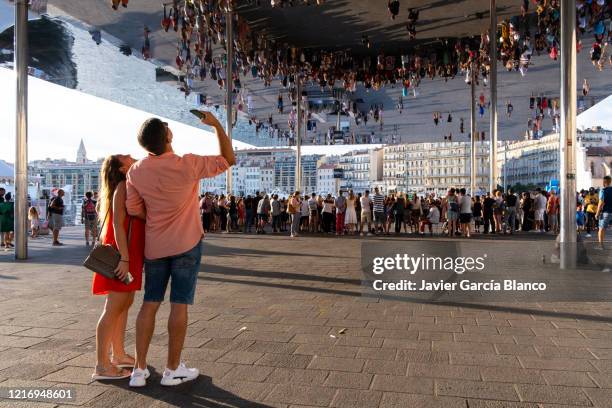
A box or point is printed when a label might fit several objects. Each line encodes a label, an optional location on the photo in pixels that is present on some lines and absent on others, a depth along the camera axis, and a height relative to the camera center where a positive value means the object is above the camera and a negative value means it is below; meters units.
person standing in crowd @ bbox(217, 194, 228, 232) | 19.62 -0.23
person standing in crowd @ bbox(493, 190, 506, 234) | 17.36 -0.17
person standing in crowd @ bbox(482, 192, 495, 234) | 17.33 -0.23
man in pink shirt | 3.18 -0.10
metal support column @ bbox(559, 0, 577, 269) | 8.25 +1.18
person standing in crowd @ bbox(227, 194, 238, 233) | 18.91 -0.26
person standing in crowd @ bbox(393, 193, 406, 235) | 18.45 -0.19
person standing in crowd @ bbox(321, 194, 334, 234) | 18.81 -0.38
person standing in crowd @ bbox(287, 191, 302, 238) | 16.86 -0.18
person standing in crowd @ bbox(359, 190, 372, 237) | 17.77 -0.17
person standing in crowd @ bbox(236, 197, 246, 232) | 20.22 -0.31
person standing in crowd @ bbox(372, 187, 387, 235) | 17.98 -0.11
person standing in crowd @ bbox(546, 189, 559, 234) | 17.84 -0.22
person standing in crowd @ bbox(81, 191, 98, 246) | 13.35 -0.20
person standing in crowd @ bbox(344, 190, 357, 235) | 18.12 -0.27
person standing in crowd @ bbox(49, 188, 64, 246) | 13.39 -0.12
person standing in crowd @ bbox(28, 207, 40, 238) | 16.40 -0.42
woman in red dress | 3.24 -0.29
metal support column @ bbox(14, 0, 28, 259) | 10.33 +1.36
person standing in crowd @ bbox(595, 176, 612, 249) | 10.21 -0.06
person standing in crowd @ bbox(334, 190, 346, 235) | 18.43 -0.31
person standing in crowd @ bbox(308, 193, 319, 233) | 19.03 -0.31
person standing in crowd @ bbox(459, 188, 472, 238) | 16.41 -0.24
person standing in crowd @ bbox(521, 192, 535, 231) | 18.72 -0.36
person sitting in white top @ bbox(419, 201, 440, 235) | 17.75 -0.42
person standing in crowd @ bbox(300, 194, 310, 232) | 18.78 -0.20
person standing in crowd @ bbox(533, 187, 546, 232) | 18.17 -0.16
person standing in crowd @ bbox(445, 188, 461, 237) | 16.59 -0.18
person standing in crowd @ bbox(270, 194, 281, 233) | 19.14 -0.20
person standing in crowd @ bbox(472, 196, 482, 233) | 18.70 -0.28
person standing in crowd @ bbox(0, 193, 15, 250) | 12.63 -0.27
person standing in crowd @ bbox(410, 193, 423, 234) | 18.83 -0.27
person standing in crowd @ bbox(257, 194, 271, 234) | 19.67 -0.24
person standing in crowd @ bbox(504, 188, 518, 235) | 17.45 -0.18
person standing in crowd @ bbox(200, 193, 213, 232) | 18.62 -0.11
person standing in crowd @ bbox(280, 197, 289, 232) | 21.08 -0.47
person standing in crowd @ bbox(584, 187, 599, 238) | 18.08 -0.10
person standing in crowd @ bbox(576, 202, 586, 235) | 19.53 -0.51
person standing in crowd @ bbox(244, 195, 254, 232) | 19.70 -0.27
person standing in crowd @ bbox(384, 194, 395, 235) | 18.72 -0.26
